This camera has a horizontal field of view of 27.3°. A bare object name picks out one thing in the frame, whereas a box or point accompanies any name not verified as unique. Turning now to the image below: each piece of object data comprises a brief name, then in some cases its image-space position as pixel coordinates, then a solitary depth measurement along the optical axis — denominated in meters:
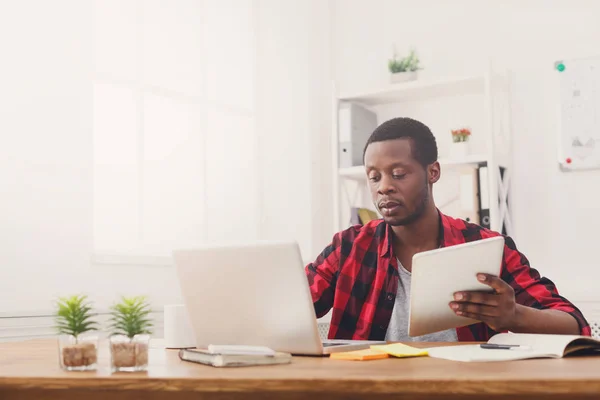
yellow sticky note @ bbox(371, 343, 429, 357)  2.27
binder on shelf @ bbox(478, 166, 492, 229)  4.25
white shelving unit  4.29
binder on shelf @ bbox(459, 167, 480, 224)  4.29
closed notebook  2.13
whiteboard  4.29
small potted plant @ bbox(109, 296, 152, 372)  2.08
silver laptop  2.26
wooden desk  1.88
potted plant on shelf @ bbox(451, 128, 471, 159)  4.44
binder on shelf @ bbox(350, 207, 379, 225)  4.74
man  2.90
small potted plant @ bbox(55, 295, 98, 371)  2.11
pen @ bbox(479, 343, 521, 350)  2.29
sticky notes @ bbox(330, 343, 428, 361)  2.23
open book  2.17
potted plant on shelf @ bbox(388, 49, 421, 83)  4.71
